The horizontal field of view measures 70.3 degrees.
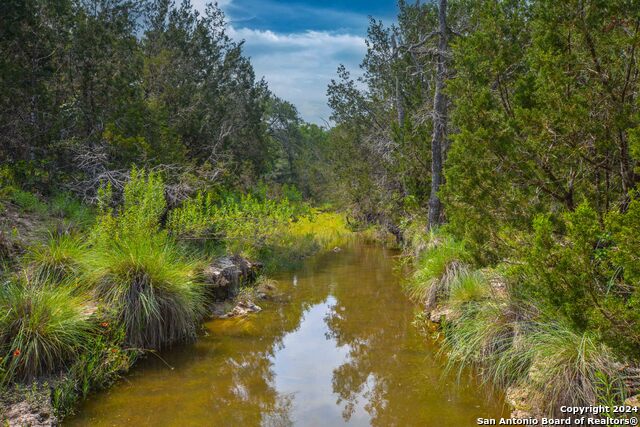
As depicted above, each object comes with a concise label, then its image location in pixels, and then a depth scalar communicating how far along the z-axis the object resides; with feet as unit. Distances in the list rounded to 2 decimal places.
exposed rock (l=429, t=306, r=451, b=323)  26.04
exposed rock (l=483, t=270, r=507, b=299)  22.90
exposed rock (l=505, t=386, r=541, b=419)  16.17
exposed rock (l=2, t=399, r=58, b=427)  14.64
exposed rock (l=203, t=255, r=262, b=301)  32.07
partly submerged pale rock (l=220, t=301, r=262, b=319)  30.86
